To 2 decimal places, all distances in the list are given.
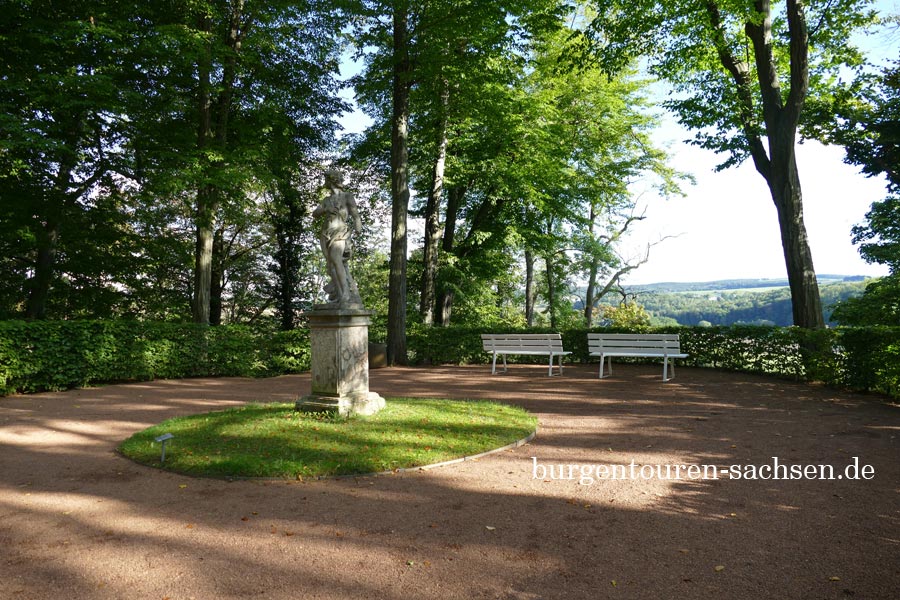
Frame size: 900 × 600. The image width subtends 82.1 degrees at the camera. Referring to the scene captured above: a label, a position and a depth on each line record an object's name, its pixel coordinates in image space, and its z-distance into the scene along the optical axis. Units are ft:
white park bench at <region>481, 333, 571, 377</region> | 43.93
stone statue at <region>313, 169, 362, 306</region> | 24.23
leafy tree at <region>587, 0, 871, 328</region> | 38.50
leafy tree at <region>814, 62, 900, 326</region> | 52.54
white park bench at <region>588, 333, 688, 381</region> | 39.34
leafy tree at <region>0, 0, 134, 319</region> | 41.19
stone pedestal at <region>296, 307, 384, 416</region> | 22.95
